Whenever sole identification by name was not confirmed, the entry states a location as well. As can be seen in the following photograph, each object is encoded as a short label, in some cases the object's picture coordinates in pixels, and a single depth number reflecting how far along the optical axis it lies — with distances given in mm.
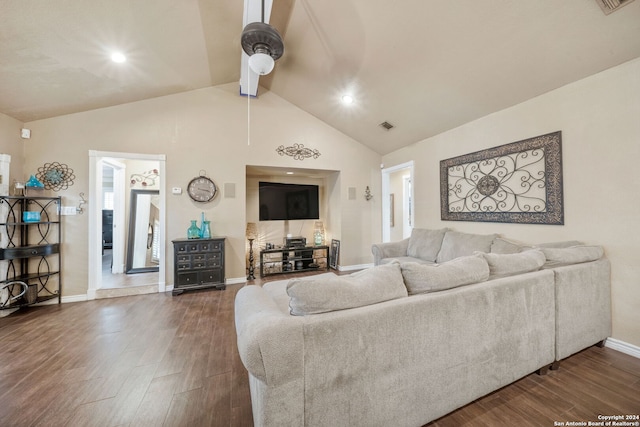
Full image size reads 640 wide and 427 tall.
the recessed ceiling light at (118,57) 2639
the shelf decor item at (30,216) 3012
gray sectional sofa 1021
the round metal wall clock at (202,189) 3967
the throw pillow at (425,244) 3596
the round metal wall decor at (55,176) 3297
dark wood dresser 3662
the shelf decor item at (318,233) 5379
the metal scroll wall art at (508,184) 2554
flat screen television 4926
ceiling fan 2109
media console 4695
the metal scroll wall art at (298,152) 4527
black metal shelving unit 2873
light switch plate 3353
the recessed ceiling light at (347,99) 3801
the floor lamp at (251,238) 4523
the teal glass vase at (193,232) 3854
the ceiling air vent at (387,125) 4123
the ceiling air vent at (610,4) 1707
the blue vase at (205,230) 3942
